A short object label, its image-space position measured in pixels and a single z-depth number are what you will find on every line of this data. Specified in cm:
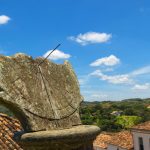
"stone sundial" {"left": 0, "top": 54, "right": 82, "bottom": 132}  192
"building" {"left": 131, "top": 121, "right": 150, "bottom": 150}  2018
